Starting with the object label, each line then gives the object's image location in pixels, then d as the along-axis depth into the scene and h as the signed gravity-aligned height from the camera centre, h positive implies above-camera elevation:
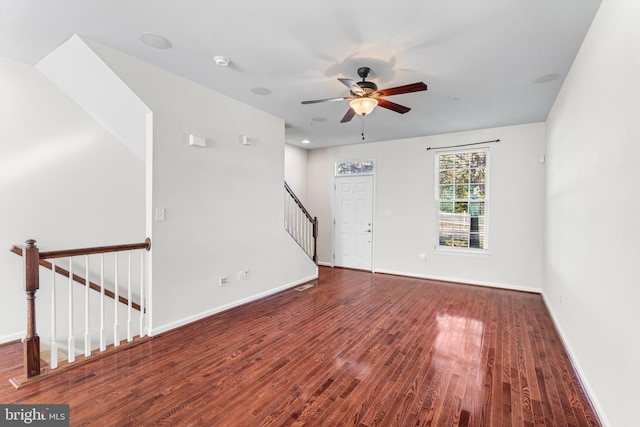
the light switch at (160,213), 3.18 -0.04
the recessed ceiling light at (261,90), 3.62 +1.49
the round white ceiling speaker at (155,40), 2.54 +1.50
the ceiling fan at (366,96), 2.84 +1.14
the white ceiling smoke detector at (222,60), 2.89 +1.49
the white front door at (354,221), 6.52 -0.23
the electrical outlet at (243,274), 4.11 -0.90
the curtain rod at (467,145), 5.18 +1.23
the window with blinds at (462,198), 5.36 +0.24
